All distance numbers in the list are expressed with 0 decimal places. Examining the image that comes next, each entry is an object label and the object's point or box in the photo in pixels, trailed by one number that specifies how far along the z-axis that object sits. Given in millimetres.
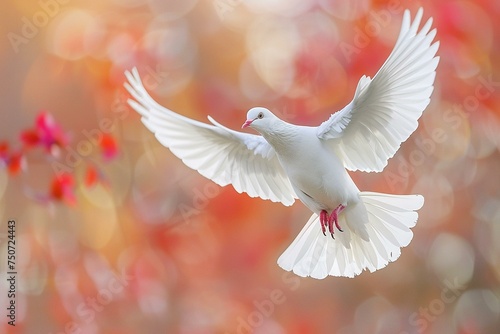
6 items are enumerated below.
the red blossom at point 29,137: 8717
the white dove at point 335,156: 8033
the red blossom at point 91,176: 8744
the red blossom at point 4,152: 8713
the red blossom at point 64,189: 8729
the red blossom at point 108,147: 8750
